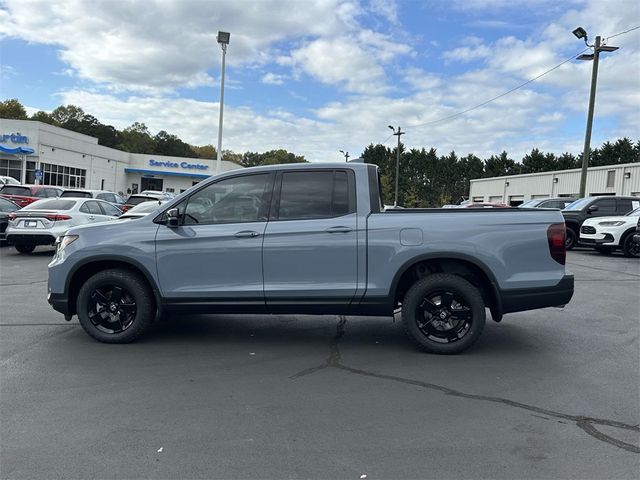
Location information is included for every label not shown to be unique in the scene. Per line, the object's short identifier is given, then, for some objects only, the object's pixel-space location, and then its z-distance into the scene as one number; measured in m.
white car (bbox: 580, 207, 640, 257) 15.37
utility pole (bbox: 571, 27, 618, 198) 22.92
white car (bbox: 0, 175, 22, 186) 27.67
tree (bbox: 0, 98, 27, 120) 80.94
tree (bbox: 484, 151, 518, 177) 73.88
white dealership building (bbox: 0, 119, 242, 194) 43.22
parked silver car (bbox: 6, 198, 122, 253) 13.10
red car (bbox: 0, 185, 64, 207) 19.14
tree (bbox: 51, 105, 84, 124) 103.06
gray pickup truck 5.30
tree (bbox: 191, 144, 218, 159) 130.75
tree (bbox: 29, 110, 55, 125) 93.32
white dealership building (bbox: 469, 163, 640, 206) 32.34
